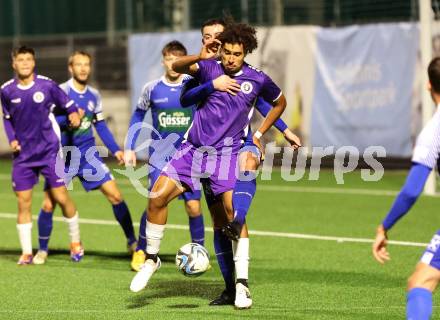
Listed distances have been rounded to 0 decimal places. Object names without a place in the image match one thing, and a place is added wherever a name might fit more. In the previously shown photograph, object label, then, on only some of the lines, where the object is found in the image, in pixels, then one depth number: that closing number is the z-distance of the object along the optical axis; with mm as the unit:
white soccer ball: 17250
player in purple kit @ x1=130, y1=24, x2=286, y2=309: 17594
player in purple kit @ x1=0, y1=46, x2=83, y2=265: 22812
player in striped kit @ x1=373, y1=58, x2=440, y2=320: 12477
